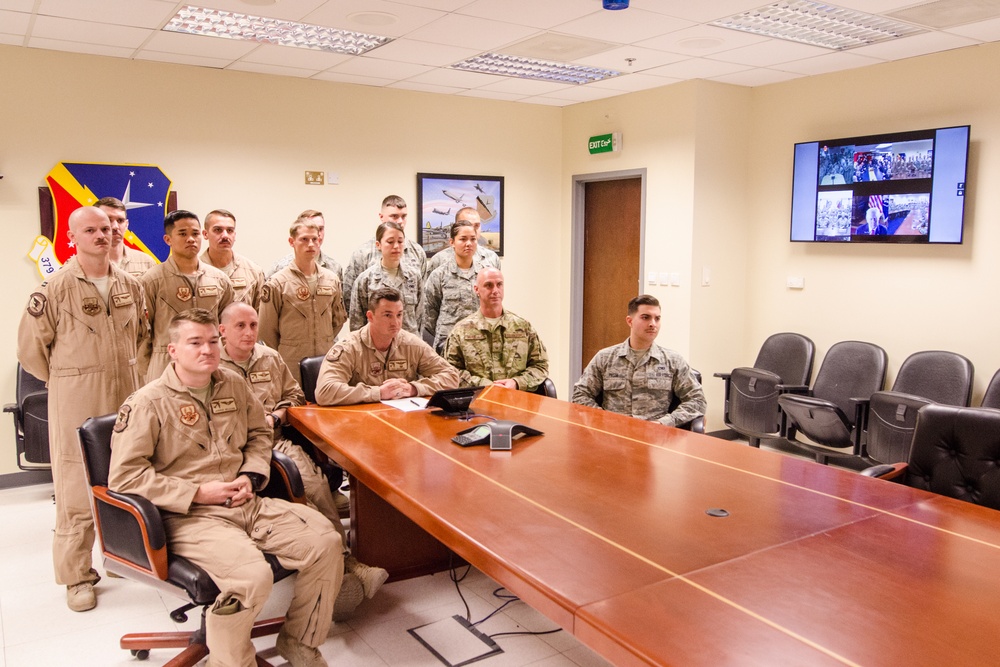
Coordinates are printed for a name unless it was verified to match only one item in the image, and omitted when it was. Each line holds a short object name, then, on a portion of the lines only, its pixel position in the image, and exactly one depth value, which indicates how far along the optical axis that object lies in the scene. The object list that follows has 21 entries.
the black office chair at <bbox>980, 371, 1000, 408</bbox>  4.87
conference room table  1.69
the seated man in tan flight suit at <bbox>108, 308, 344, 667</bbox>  2.67
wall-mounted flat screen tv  5.23
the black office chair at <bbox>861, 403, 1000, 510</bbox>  2.91
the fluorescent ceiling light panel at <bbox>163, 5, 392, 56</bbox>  4.66
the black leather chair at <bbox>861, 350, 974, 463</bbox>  4.89
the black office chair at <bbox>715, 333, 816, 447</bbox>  5.88
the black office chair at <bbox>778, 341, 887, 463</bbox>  5.39
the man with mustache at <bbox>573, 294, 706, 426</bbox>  4.21
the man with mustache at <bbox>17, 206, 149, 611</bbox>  3.64
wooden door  7.14
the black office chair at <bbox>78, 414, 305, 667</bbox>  2.64
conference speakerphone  3.21
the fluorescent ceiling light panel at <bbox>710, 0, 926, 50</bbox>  4.47
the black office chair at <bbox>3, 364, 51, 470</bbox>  4.98
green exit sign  6.97
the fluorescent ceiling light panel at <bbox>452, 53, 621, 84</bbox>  5.76
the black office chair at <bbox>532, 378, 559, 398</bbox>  4.76
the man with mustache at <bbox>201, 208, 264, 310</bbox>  4.97
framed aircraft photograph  6.95
